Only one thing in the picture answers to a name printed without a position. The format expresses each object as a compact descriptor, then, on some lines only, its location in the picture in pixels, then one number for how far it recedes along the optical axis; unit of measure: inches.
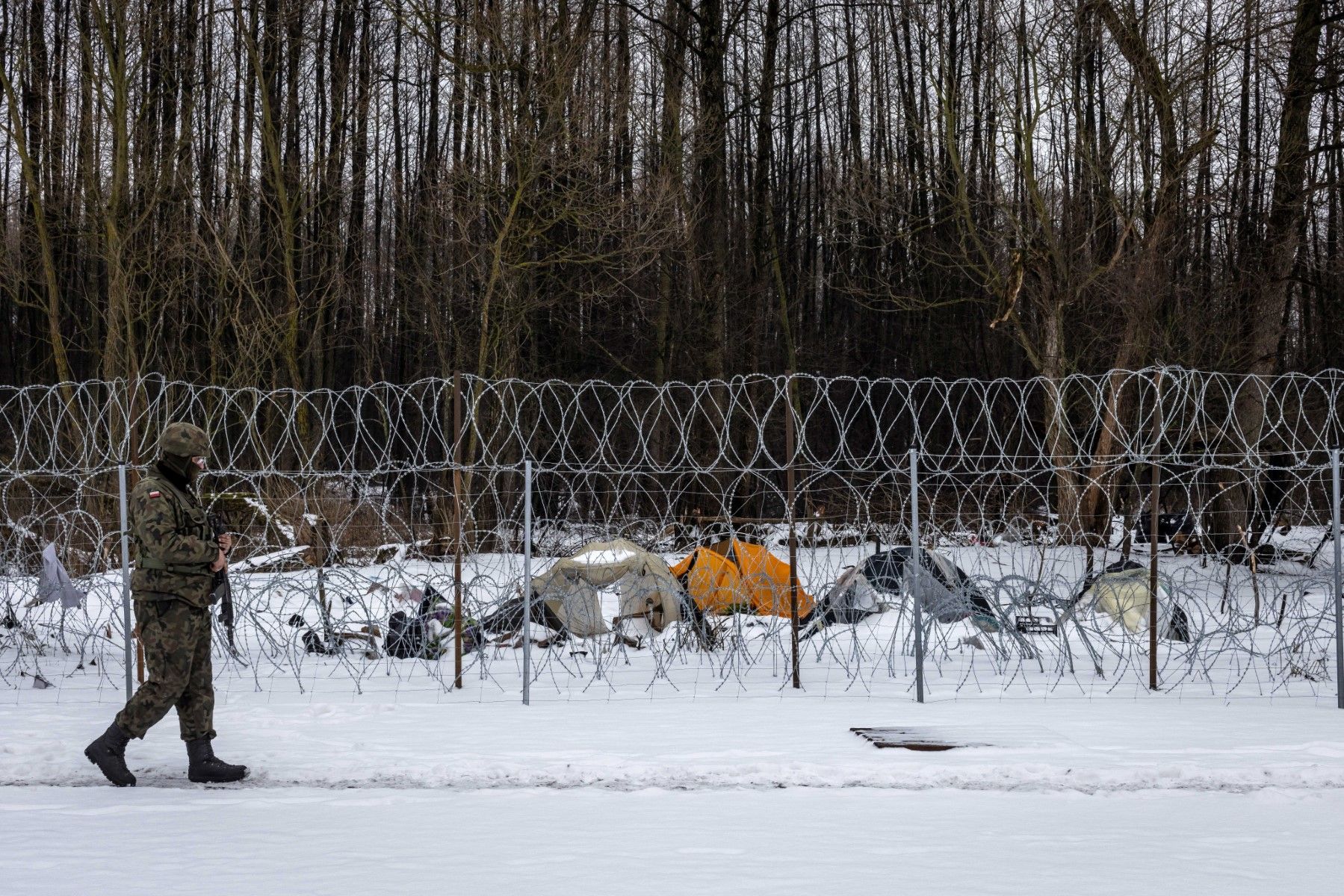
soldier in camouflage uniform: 457.1
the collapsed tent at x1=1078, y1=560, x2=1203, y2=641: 688.2
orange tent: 817.5
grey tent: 697.0
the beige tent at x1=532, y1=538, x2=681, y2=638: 767.7
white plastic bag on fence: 725.3
